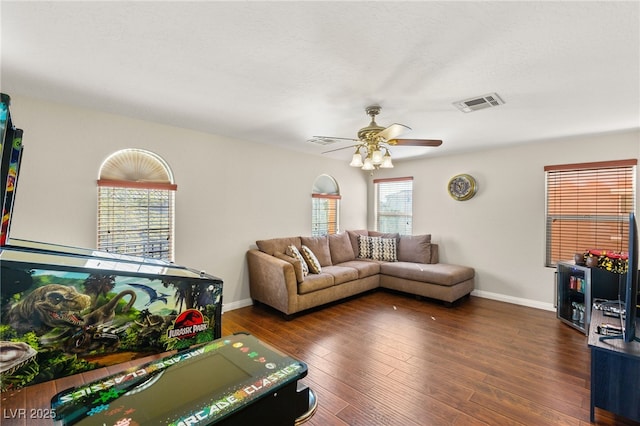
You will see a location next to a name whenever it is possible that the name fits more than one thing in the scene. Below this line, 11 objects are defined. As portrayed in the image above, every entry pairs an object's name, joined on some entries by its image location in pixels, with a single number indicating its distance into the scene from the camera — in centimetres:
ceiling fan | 260
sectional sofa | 378
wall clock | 476
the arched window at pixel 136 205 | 316
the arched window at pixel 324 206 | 534
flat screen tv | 175
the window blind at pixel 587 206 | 365
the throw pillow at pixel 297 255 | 407
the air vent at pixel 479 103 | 255
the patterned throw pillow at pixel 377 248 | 523
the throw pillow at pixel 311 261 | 424
